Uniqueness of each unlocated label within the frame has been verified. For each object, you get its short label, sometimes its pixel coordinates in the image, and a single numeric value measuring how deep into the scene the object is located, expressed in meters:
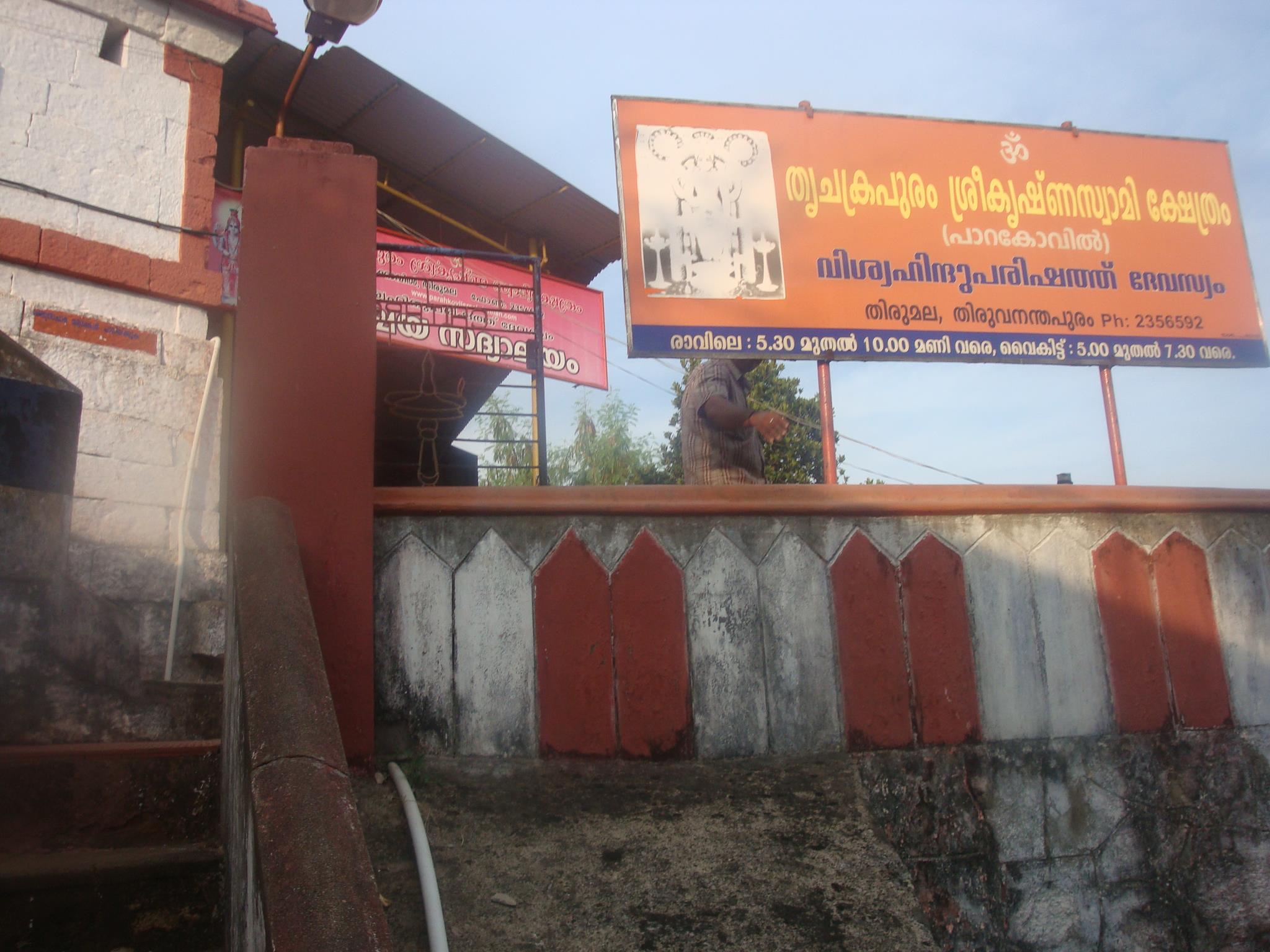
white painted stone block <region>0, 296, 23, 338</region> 5.11
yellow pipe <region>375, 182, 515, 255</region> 9.48
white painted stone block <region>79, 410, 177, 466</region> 5.22
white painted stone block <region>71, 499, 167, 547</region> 5.06
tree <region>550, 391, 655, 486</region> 25.73
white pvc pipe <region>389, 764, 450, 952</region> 1.67
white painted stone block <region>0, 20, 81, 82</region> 5.60
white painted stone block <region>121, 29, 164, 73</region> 6.06
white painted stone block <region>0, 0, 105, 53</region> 5.64
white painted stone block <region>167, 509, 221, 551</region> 5.43
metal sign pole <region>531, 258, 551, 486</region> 3.63
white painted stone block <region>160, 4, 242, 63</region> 6.26
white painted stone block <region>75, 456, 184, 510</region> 5.14
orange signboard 3.87
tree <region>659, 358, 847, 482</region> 21.42
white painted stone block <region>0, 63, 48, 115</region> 5.54
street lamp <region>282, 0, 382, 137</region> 4.97
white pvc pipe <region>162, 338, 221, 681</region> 4.94
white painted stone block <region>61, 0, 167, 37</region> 5.90
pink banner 8.83
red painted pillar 2.21
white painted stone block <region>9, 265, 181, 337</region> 5.30
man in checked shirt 3.90
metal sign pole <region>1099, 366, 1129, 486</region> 3.81
